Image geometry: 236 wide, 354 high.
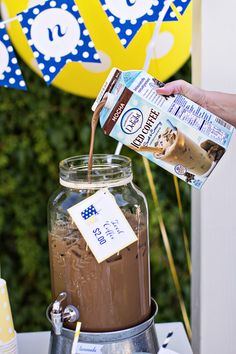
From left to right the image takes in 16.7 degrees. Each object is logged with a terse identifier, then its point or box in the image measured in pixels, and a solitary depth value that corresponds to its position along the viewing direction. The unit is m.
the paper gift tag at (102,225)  1.17
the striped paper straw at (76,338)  1.20
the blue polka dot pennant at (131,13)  1.40
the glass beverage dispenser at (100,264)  1.20
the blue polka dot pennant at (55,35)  1.40
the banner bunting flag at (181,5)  1.41
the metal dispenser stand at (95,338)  1.20
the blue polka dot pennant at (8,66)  1.43
